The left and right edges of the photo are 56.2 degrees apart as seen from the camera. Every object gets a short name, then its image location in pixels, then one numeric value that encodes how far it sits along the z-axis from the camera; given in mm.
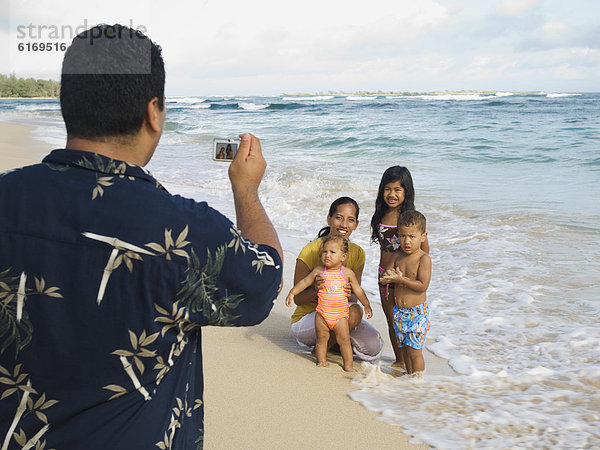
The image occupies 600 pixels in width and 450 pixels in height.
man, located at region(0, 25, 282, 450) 1090
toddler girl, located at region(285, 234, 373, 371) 3752
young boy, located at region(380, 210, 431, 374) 3566
